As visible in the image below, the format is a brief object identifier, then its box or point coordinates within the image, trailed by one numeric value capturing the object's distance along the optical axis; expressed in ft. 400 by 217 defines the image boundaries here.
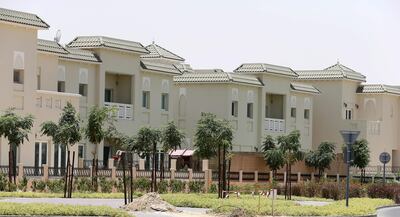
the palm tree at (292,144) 209.73
